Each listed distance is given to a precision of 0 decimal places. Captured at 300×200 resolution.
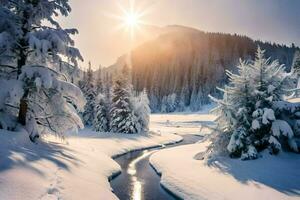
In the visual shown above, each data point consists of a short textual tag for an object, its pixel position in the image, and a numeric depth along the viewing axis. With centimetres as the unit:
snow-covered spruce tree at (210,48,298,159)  1319
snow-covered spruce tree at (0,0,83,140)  1141
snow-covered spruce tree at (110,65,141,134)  3102
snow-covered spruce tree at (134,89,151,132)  3255
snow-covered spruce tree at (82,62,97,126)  4038
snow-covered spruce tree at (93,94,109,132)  3416
